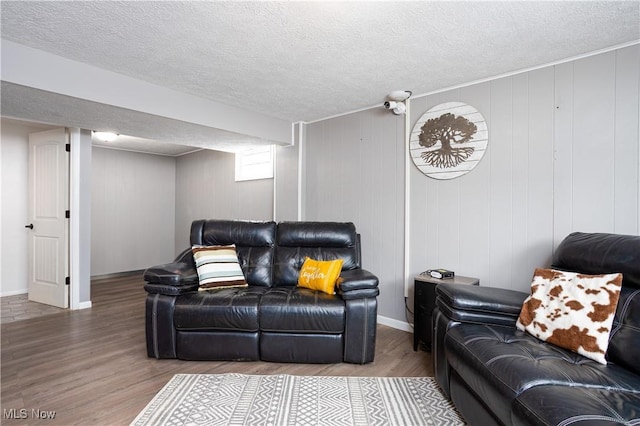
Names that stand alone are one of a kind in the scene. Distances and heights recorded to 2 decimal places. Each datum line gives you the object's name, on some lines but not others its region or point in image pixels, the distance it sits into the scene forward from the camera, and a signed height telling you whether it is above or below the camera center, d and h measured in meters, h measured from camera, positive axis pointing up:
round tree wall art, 2.69 +0.64
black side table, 2.53 -0.76
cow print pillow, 1.53 -0.52
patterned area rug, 1.74 -1.16
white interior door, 3.74 -0.12
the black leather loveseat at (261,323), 2.35 -0.85
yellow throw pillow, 2.63 -0.55
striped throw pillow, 2.66 -0.51
